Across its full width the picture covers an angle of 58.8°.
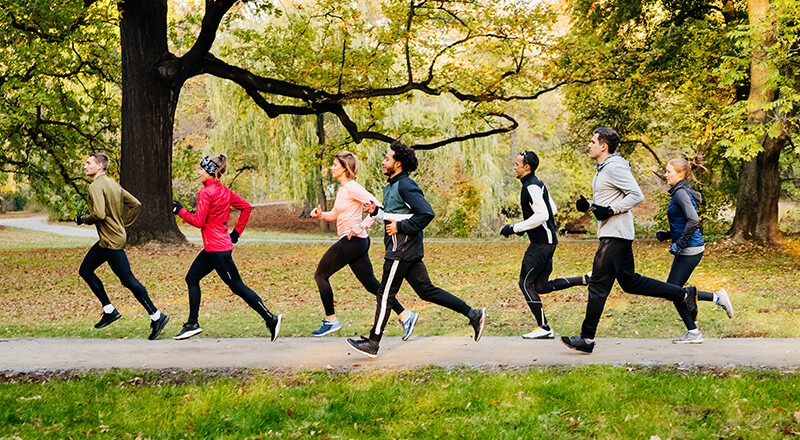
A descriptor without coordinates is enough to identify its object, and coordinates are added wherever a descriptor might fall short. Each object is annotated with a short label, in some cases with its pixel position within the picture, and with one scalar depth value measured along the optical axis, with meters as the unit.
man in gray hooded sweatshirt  6.14
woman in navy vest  6.89
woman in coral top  7.06
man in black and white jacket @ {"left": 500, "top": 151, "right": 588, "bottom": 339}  6.80
